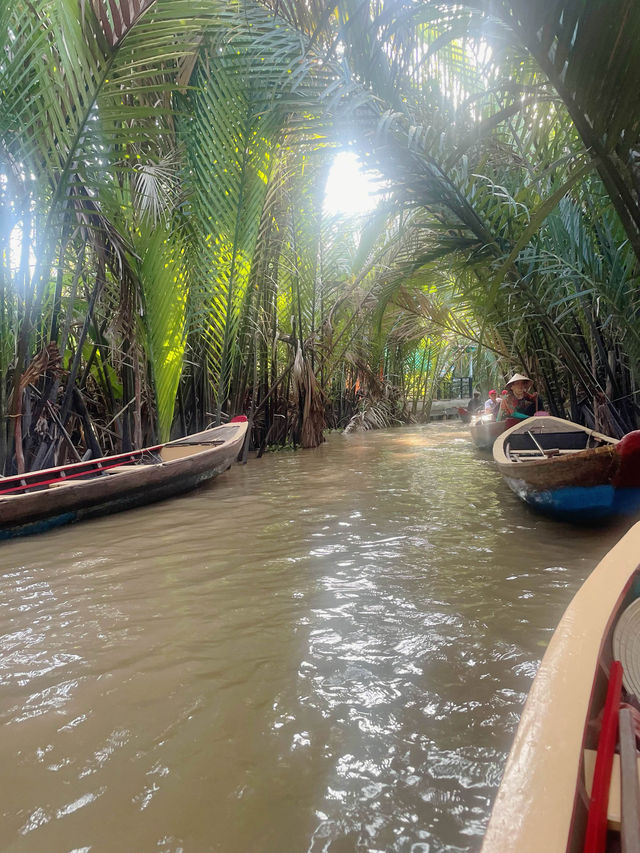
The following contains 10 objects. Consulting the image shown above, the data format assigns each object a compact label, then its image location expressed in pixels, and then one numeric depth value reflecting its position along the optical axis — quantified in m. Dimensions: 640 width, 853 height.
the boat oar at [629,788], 0.54
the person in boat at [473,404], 14.98
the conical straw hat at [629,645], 1.07
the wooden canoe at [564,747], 0.54
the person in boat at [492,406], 9.28
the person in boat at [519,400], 6.94
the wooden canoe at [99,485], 3.53
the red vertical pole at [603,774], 0.57
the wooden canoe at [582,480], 2.90
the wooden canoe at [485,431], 7.45
